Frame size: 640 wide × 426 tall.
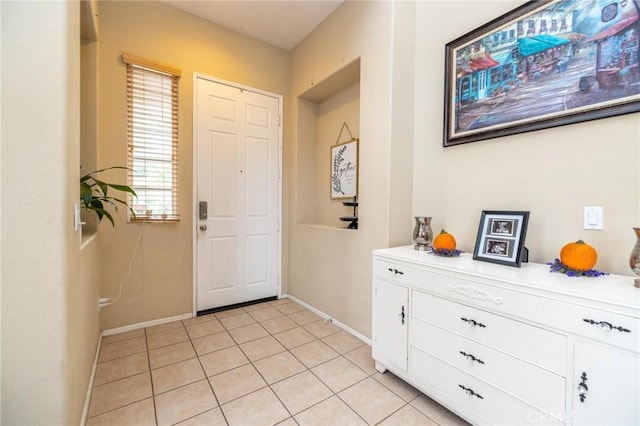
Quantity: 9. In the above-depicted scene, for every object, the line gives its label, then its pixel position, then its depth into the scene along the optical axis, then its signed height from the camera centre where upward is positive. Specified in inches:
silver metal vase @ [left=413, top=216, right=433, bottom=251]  76.7 -6.6
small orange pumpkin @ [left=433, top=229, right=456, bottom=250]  69.8 -8.1
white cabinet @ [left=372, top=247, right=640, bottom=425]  39.3 -23.3
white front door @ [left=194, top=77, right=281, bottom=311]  113.3 +6.8
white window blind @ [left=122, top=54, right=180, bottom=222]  98.1 +26.6
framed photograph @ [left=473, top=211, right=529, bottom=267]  58.4 -5.9
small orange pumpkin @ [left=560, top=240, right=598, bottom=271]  48.9 -8.2
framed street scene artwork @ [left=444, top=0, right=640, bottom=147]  51.6 +32.4
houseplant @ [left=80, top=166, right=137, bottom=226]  66.2 +2.5
